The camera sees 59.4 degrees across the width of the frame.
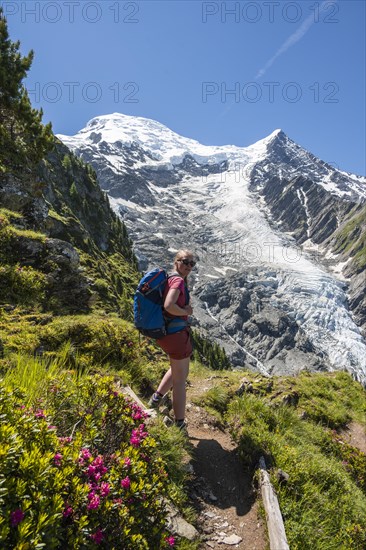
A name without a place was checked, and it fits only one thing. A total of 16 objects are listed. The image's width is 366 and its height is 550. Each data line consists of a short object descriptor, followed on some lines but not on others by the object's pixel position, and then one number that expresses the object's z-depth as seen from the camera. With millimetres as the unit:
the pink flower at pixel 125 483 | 3062
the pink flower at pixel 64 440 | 3073
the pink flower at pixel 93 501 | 2608
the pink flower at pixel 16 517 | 2061
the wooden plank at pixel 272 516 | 4008
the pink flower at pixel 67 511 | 2500
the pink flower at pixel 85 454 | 2948
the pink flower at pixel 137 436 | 3792
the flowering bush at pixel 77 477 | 2207
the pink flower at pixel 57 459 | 2721
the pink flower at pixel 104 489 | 2773
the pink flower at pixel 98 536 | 2545
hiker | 5691
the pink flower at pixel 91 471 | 2875
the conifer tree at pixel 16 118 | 16562
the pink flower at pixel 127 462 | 3225
